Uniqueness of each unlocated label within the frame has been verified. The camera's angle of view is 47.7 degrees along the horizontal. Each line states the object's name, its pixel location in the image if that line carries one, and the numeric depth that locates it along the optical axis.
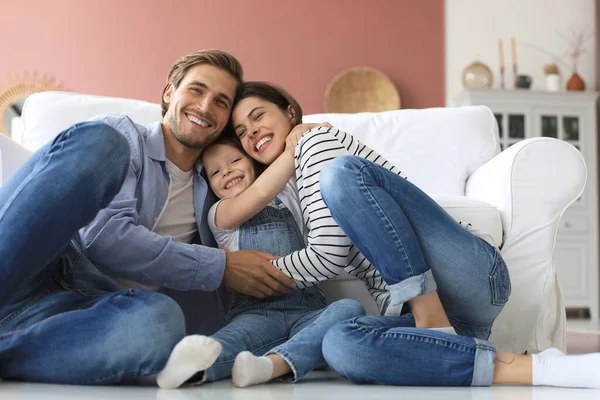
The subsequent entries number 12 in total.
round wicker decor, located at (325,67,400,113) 4.95
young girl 1.13
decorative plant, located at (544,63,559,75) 4.89
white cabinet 4.52
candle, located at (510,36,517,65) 5.07
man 1.06
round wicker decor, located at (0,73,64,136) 4.70
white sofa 1.73
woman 1.17
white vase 4.89
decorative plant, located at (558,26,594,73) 5.10
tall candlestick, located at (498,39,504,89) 4.97
